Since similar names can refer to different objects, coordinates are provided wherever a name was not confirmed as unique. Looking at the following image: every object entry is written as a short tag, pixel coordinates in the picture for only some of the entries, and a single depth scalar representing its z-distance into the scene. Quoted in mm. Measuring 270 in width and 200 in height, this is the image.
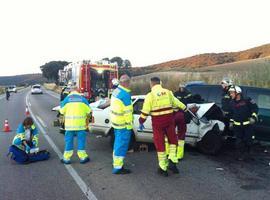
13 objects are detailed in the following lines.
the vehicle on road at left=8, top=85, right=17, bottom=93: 39644
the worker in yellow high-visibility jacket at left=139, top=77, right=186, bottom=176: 4173
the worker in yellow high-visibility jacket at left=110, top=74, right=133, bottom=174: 4292
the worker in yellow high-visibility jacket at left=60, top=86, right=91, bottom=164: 4781
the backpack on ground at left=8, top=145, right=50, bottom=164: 4785
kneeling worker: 4891
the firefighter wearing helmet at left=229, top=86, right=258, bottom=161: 4970
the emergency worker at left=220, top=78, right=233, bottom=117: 5437
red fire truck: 11895
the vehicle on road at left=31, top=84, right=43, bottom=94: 32037
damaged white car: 5193
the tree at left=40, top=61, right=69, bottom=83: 62811
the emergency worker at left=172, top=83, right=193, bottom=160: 4781
